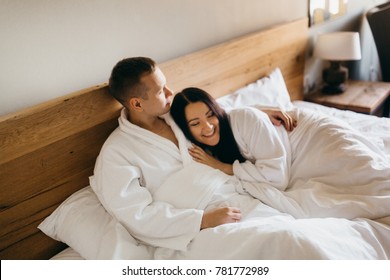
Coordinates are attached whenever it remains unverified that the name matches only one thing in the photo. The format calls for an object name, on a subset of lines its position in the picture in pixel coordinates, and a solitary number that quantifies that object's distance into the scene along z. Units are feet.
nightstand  6.56
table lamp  6.82
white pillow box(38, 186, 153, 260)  3.33
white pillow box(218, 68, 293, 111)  5.31
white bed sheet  4.78
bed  3.33
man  3.44
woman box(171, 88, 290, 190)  3.95
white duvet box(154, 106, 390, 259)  2.87
